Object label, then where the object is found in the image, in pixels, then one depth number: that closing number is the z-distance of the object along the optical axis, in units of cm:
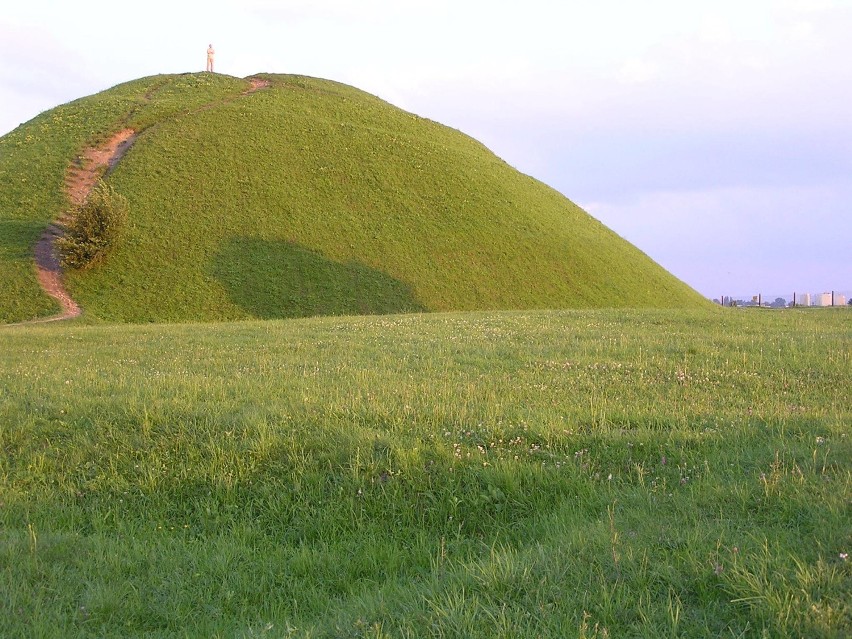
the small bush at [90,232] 3572
